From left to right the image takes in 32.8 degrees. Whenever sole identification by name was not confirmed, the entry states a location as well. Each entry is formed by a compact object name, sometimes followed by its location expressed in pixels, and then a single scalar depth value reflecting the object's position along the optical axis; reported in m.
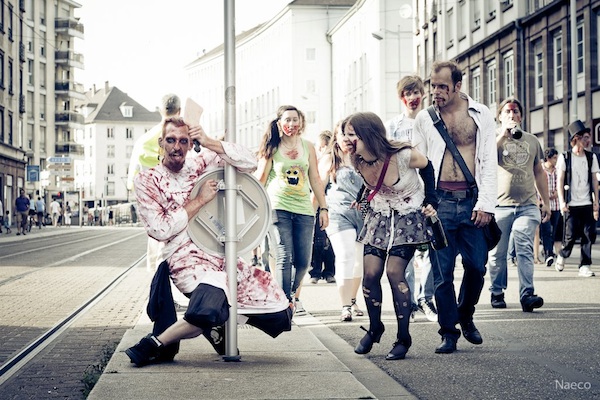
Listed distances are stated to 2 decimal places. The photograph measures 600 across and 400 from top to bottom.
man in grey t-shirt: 9.30
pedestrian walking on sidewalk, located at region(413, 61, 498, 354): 6.89
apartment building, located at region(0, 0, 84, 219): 57.78
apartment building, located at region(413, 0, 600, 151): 31.16
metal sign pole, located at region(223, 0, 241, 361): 5.88
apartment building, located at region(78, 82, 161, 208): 138.35
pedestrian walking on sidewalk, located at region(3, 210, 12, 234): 45.56
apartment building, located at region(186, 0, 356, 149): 93.94
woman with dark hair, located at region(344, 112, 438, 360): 6.51
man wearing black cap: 13.82
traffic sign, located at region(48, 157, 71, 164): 59.11
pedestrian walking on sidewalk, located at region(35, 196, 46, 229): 51.97
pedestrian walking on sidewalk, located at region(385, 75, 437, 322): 8.66
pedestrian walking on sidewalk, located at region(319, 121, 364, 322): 8.89
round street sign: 5.97
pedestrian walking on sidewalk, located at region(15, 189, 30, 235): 41.84
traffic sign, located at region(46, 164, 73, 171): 60.47
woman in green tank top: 8.79
